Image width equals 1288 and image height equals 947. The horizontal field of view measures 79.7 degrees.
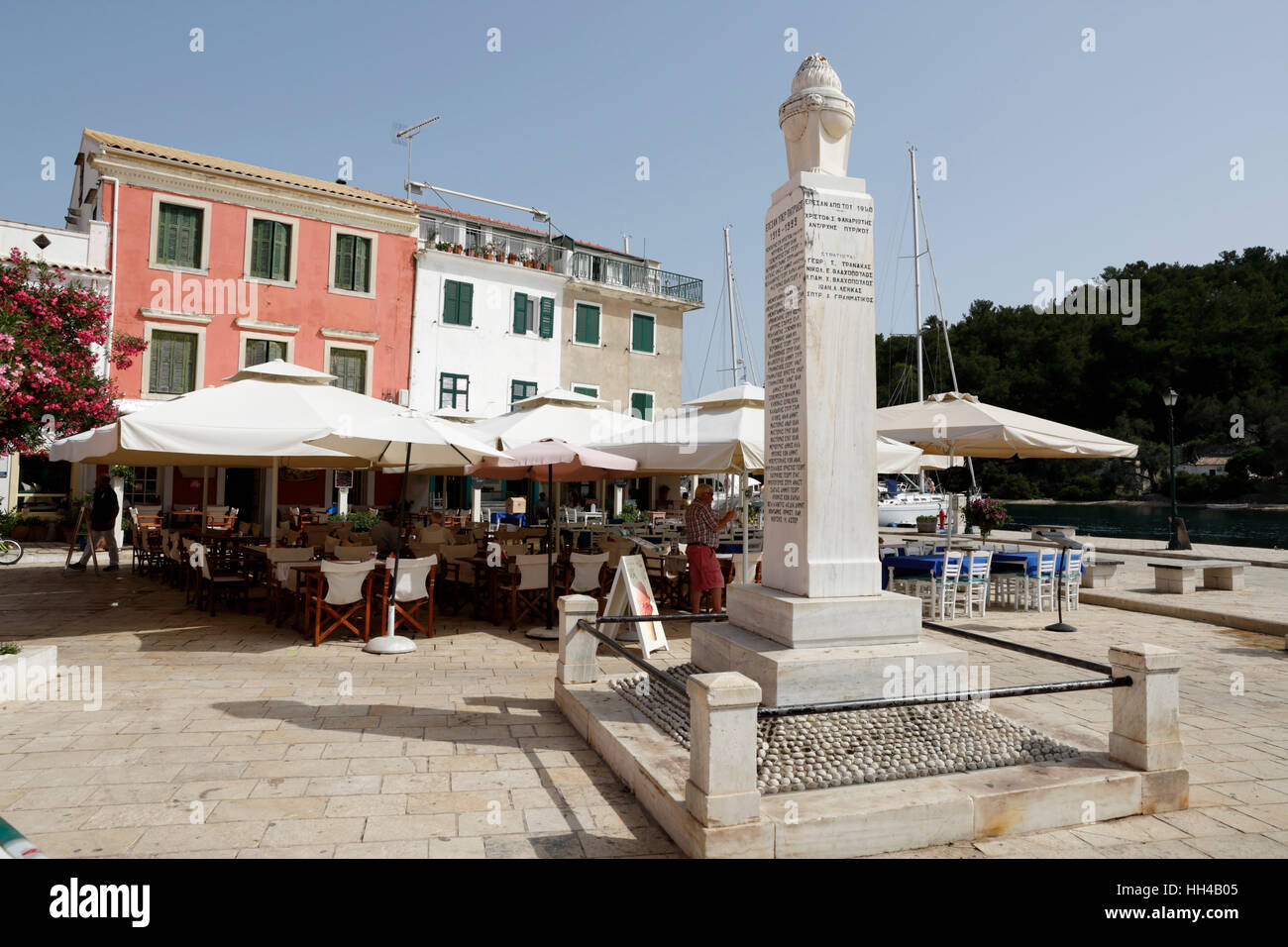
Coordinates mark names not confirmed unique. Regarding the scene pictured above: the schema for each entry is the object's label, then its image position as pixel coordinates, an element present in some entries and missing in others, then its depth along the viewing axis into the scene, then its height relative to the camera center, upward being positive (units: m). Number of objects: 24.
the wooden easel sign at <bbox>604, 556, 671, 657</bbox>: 7.01 -0.80
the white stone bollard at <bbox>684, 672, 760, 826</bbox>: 3.18 -0.99
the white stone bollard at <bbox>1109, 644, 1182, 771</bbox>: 3.94 -0.97
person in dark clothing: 12.58 -0.12
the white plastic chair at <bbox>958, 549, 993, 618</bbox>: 9.95 -0.81
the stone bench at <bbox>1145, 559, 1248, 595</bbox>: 11.70 -0.86
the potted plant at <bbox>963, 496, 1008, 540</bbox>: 12.33 +0.04
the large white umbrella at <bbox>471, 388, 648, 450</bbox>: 9.98 +1.23
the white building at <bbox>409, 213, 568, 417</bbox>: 22.92 +5.85
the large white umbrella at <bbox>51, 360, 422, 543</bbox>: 7.16 +0.88
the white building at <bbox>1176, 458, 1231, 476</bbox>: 54.44 +3.84
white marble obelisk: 4.81 +0.53
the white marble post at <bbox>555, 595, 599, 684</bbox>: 5.73 -1.03
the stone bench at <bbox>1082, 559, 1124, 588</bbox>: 12.21 -0.87
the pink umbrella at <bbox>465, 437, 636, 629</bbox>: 8.48 +0.59
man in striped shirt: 8.49 -0.36
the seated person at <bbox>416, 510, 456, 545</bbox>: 11.18 -0.38
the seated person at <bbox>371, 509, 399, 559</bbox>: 9.92 -0.37
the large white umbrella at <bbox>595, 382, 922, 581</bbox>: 7.97 +0.82
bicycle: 13.33 -0.90
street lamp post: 17.75 -0.14
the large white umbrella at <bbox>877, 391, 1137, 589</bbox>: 10.07 +1.15
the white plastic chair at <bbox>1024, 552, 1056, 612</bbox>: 10.52 -0.88
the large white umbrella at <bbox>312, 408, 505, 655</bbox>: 7.31 +0.68
